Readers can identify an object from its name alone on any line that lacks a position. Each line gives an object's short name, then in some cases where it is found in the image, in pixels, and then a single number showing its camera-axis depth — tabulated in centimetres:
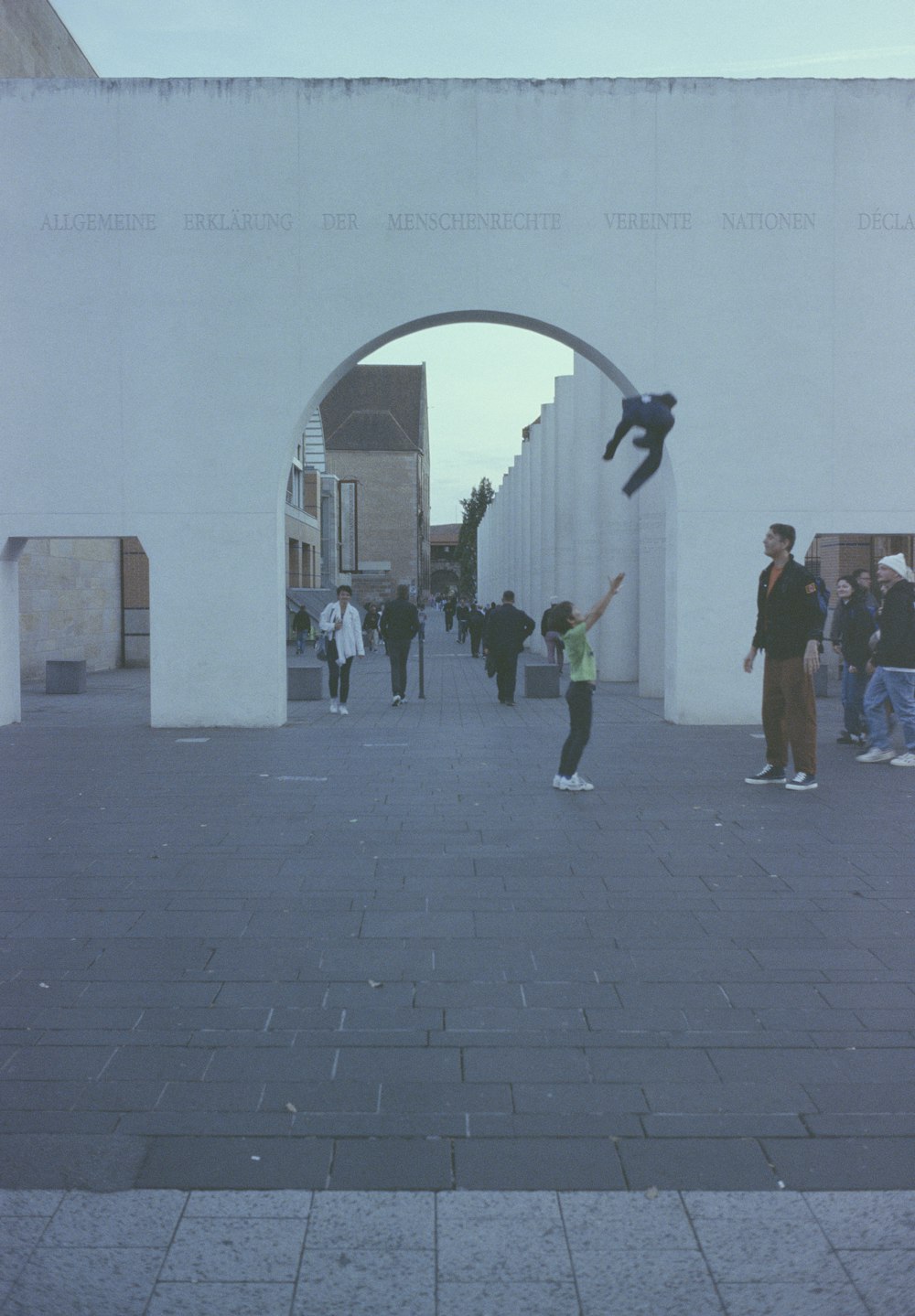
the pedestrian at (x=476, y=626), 3203
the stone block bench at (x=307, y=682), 1783
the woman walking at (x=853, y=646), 1213
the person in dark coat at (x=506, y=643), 1747
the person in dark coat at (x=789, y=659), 962
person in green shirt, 953
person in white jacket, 1552
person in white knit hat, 1104
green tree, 8806
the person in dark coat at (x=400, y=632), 1697
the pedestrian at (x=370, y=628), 3691
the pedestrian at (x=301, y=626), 3428
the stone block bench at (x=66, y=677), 1898
